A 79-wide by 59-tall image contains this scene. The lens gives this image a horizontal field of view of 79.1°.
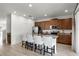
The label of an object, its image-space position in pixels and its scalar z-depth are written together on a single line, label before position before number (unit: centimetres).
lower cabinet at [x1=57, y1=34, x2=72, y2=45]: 194
